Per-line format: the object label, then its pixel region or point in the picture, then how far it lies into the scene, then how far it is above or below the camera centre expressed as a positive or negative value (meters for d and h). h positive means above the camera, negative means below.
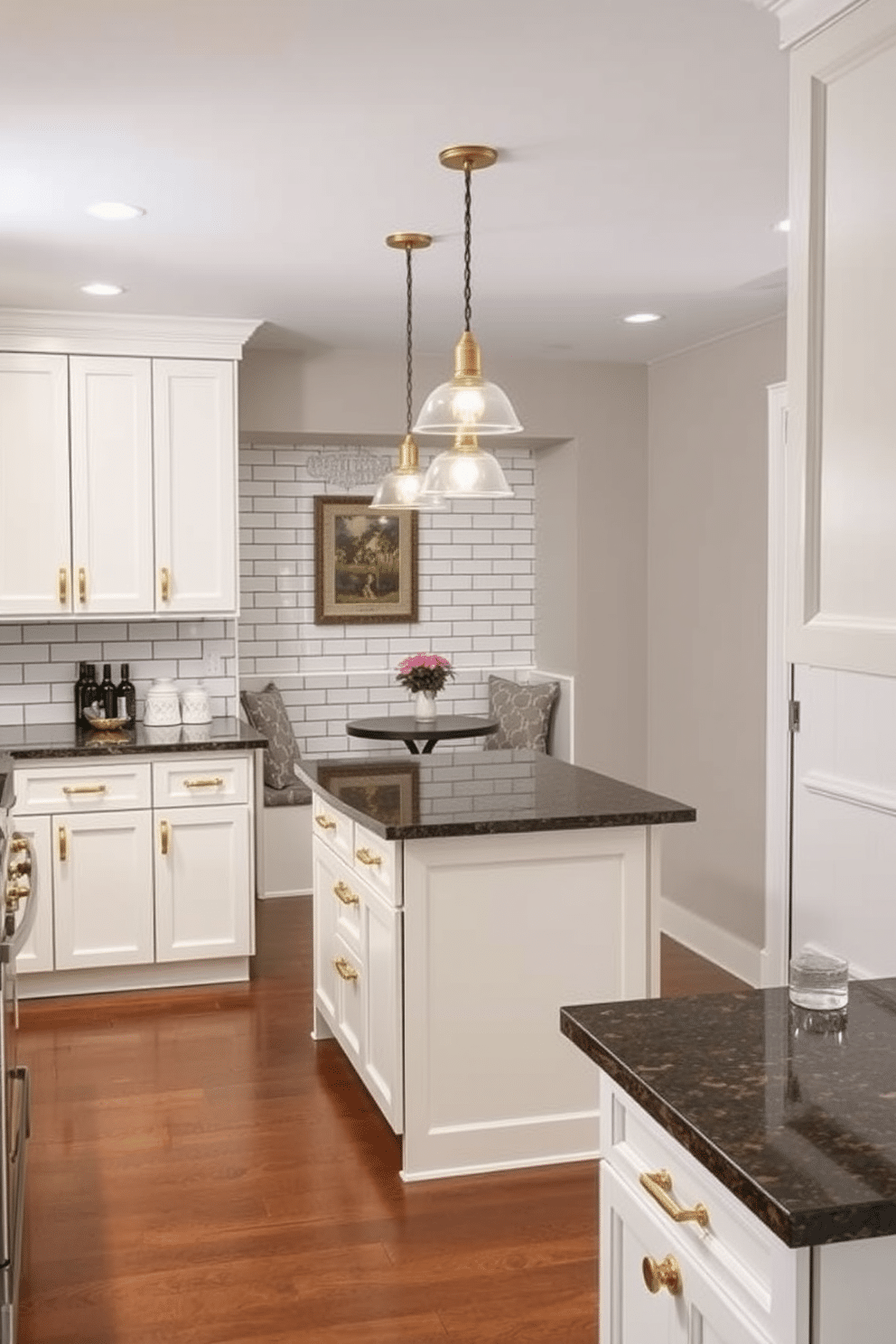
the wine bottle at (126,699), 5.73 -0.38
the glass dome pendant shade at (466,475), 3.56 +0.34
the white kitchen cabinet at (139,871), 5.12 -0.99
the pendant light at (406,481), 4.05 +0.37
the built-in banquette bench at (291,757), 6.49 -0.71
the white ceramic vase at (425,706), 6.07 -0.44
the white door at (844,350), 1.78 +0.34
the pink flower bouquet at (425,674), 6.07 -0.30
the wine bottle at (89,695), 5.73 -0.36
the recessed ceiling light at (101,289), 4.79 +1.10
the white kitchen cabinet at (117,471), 5.30 +0.52
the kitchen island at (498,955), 3.47 -0.88
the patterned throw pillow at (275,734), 6.51 -0.61
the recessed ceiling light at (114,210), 3.72 +1.07
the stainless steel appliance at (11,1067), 2.54 -0.97
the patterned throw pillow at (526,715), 6.59 -0.52
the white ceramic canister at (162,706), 5.62 -0.41
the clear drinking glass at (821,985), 2.01 -0.55
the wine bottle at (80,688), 5.72 -0.34
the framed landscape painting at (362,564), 6.95 +0.21
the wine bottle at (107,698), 5.72 -0.38
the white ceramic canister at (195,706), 5.65 -0.41
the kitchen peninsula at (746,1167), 1.42 -0.61
